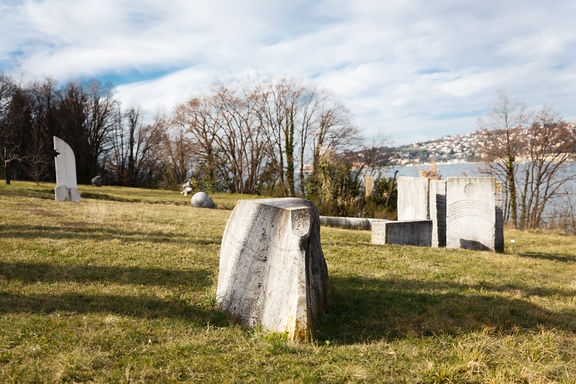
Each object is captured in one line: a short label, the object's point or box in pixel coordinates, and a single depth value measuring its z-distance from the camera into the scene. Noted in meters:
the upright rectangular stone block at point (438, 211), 11.46
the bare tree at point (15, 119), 30.12
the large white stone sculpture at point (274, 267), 3.74
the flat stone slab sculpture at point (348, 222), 14.86
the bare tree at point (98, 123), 38.03
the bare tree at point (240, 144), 31.70
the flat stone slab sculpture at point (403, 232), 10.48
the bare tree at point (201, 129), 31.92
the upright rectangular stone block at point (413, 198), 11.81
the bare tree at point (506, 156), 23.00
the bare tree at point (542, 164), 21.98
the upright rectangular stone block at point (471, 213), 10.45
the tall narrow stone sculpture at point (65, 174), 15.85
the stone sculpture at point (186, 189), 28.70
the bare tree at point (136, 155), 39.00
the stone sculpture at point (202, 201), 19.31
